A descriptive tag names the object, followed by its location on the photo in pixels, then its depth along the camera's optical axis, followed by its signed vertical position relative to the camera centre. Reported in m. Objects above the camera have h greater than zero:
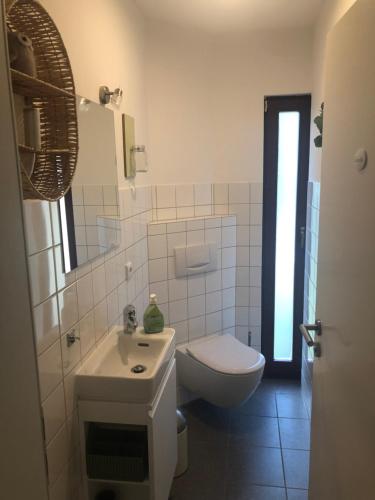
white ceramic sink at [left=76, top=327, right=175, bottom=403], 1.44 -0.75
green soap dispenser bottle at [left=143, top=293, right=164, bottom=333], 1.89 -0.67
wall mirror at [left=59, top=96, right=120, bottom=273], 1.40 -0.06
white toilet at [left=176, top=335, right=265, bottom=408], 2.28 -1.13
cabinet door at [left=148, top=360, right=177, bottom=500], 1.49 -1.05
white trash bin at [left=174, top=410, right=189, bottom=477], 2.06 -1.40
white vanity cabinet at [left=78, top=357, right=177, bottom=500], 1.46 -0.98
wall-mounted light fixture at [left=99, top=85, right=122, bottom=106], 1.68 +0.38
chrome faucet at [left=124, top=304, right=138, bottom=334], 1.83 -0.64
